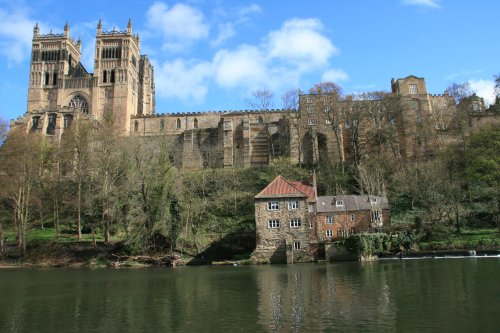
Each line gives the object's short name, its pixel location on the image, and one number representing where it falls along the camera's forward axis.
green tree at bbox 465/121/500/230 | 45.09
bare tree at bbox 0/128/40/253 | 47.44
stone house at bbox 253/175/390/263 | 41.53
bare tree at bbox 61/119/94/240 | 50.34
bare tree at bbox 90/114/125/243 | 46.19
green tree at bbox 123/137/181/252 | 43.72
